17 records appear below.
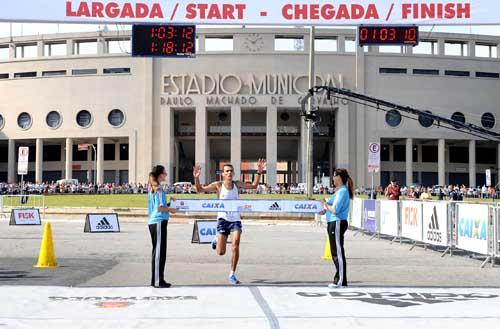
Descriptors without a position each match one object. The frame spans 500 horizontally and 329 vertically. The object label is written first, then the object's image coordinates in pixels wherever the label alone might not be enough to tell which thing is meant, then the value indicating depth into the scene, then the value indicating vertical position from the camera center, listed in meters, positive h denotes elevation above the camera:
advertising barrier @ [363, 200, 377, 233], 23.56 -1.34
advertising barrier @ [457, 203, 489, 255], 14.70 -1.10
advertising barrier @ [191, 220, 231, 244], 19.97 -1.59
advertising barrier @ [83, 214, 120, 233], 25.20 -1.72
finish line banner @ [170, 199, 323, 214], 11.09 -0.52
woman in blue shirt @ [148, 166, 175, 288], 10.39 -0.70
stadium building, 75.00 +8.96
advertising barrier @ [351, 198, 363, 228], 25.84 -1.37
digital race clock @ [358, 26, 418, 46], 14.63 +3.04
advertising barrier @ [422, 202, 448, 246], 16.75 -1.13
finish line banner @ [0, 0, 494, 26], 11.76 +2.83
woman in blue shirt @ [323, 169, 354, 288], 10.54 -0.78
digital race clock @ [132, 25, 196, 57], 13.94 +2.83
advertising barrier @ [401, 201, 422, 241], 18.62 -1.19
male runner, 10.93 -0.62
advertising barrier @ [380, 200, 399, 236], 20.98 -1.25
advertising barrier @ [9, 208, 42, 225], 29.11 -1.71
